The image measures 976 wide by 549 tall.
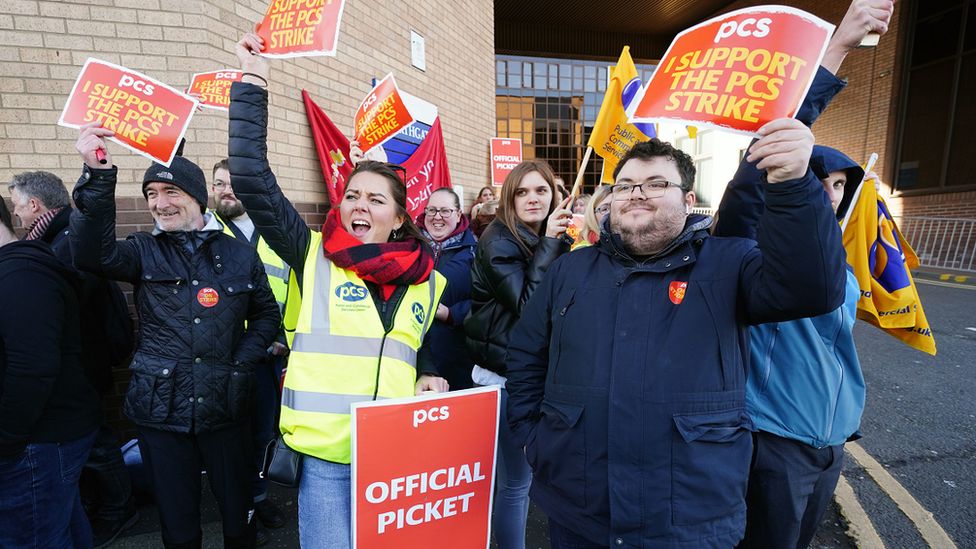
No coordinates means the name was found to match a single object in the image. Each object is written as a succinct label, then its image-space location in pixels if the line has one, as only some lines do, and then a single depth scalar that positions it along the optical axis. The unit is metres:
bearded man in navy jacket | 1.25
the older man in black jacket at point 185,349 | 2.11
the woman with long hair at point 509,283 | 2.27
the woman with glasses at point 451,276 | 3.08
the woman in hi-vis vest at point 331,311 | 1.70
